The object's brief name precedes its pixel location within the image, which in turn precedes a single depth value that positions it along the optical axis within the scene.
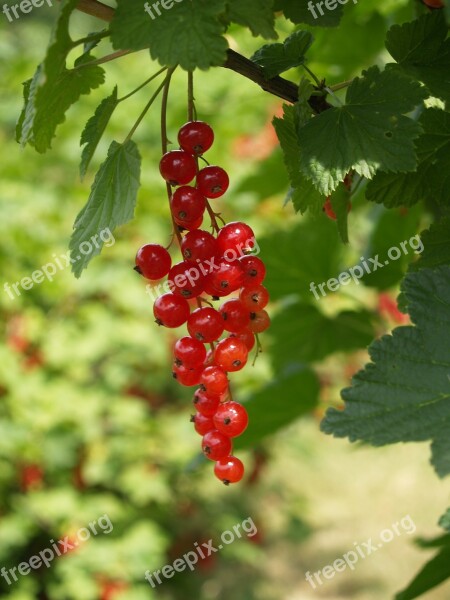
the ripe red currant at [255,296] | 0.29
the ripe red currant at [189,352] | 0.29
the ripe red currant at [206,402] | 0.29
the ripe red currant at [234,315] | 0.29
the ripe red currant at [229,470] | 0.30
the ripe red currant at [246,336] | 0.29
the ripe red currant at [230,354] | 0.29
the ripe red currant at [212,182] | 0.29
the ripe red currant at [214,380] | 0.29
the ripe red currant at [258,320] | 0.29
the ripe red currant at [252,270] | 0.29
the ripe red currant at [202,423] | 0.30
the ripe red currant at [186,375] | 0.30
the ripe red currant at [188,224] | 0.28
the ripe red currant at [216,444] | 0.29
